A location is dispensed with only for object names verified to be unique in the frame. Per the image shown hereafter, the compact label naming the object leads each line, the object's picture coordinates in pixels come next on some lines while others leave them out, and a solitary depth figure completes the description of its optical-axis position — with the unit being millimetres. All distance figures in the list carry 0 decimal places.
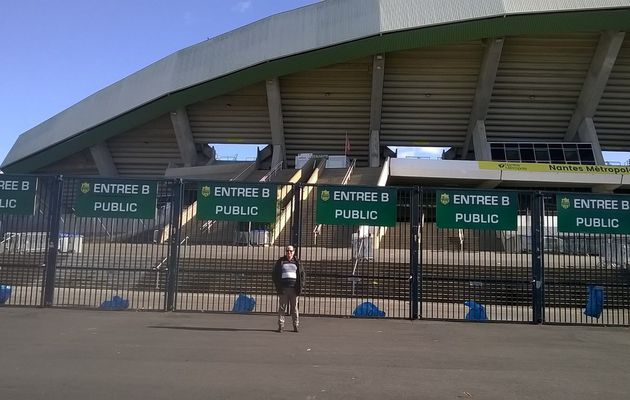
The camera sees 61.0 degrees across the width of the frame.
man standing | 9853
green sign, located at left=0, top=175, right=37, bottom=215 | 11594
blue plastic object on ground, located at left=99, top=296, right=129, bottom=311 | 11539
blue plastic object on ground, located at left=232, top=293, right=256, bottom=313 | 11734
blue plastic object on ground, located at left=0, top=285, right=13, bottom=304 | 11703
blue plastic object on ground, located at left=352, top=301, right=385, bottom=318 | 11460
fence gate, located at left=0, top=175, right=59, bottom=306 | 11586
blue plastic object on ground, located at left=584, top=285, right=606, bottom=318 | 11414
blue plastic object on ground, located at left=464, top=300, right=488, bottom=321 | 11391
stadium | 11500
